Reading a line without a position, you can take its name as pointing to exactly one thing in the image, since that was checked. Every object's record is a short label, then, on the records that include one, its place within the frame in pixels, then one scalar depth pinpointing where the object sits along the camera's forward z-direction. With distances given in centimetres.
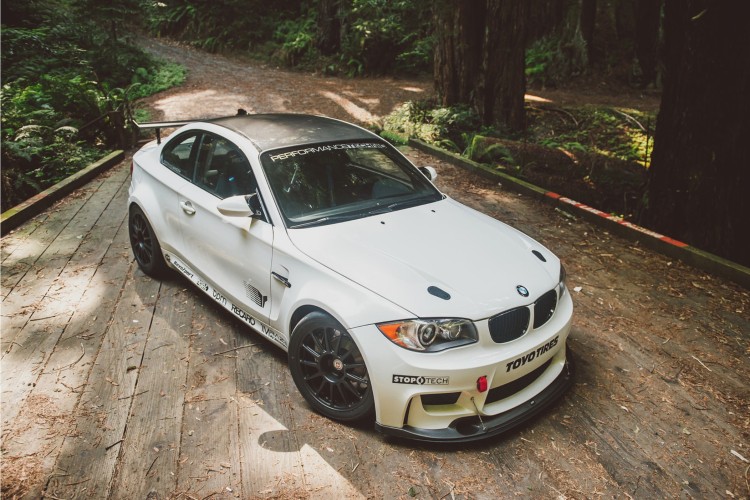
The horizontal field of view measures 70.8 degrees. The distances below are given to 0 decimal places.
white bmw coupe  307
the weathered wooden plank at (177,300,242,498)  305
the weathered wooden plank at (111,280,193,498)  305
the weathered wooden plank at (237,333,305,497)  303
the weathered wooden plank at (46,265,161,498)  305
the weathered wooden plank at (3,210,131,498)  322
